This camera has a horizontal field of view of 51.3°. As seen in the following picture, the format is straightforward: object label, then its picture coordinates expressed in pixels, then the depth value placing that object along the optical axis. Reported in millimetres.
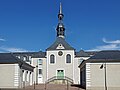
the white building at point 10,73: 15104
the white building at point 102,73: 13852
